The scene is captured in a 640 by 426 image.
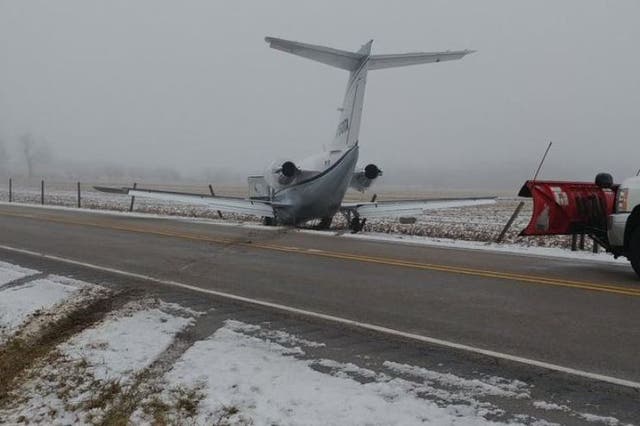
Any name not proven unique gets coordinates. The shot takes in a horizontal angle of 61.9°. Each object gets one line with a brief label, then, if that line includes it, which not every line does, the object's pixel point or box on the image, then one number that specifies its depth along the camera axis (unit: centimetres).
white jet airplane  1595
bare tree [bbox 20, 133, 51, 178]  13612
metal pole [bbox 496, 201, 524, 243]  1483
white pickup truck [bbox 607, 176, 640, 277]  854
